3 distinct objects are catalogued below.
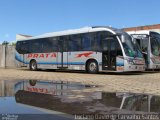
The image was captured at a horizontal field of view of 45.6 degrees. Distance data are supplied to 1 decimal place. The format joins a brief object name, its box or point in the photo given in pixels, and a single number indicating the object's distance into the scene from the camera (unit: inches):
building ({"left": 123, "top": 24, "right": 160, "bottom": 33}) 1027.4
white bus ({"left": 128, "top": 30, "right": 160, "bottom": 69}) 535.6
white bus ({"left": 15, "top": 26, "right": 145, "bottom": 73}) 468.2
